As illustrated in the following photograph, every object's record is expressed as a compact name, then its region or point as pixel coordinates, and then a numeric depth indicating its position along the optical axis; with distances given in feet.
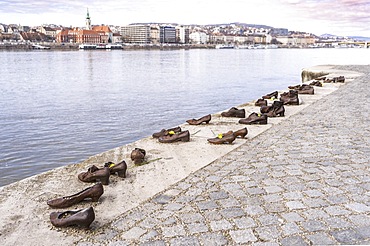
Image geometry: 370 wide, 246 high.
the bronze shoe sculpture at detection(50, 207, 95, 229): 13.33
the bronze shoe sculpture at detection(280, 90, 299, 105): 39.96
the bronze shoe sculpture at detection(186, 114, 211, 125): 30.91
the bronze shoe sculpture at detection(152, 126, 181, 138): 26.07
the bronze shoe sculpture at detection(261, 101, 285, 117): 33.71
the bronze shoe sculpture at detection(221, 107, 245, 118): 33.40
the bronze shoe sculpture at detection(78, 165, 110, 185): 17.74
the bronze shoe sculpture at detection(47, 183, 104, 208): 15.38
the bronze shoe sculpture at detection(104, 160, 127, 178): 18.50
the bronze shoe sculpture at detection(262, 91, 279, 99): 46.02
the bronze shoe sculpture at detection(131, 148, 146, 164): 20.80
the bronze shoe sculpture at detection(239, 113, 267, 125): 30.27
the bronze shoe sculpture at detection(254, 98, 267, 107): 39.81
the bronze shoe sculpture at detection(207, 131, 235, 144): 23.94
